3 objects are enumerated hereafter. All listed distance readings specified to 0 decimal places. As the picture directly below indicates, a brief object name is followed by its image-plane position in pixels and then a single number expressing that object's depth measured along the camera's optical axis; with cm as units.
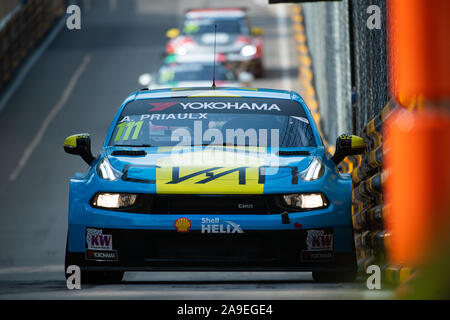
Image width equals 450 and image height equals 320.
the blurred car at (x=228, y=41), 5247
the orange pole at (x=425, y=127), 720
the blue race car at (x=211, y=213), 1390
